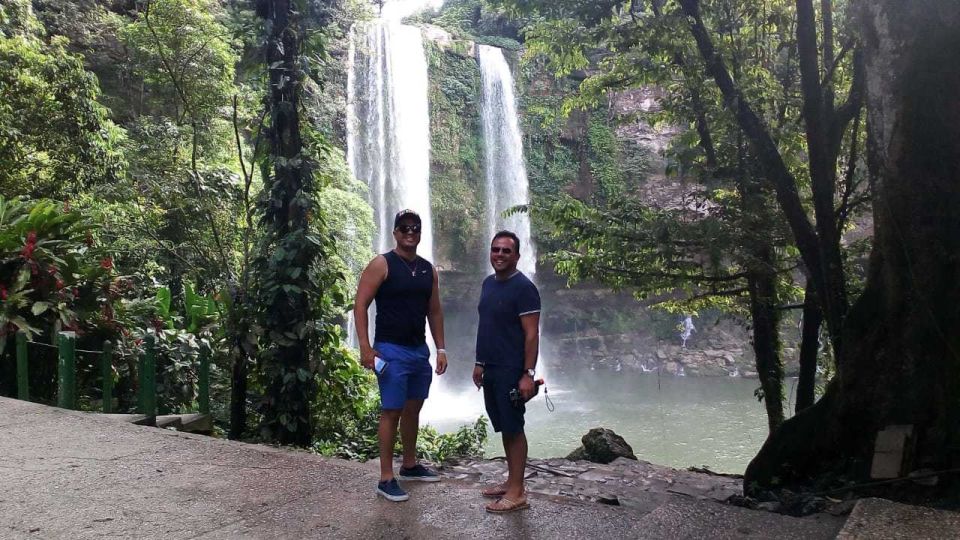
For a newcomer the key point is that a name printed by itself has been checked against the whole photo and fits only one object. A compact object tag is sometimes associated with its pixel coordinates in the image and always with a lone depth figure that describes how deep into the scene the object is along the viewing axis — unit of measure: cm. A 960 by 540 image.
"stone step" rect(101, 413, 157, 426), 562
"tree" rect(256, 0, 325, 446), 558
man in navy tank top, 378
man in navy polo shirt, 363
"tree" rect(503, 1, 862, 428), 636
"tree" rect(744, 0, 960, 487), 402
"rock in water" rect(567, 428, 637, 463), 889
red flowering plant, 626
